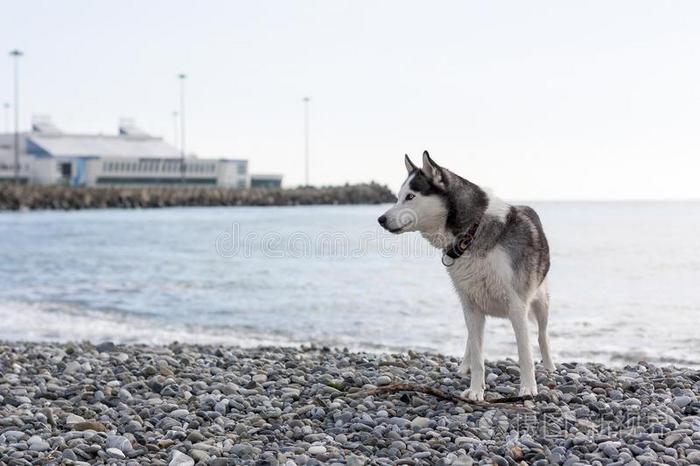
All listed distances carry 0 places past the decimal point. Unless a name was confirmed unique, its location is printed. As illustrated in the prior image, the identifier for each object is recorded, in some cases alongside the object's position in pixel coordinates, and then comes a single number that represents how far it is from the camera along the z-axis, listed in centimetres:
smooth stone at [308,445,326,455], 476
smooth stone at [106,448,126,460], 489
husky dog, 557
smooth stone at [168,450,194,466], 468
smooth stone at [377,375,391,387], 632
